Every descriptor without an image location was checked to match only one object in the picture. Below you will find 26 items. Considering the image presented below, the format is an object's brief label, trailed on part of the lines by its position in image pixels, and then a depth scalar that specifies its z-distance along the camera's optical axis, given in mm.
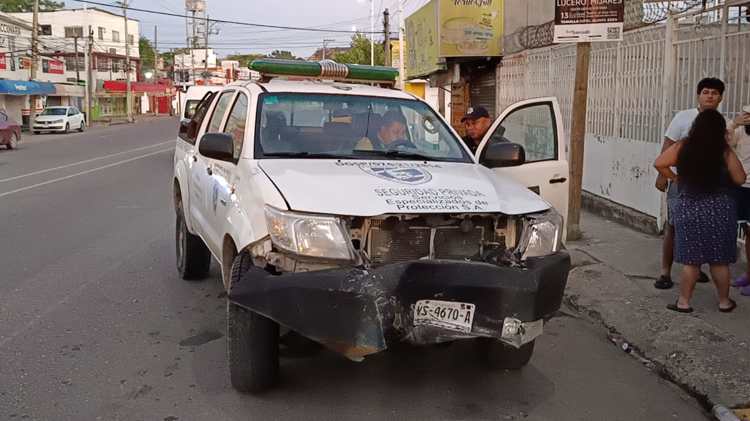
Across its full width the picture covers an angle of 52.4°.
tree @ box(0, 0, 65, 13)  84712
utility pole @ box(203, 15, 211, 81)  88438
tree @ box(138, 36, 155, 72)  111912
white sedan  41250
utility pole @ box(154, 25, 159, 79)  93125
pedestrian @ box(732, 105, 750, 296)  6125
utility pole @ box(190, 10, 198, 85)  86694
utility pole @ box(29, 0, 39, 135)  45531
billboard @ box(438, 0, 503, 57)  17156
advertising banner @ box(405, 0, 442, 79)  19750
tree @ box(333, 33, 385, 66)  56219
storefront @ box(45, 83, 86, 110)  55141
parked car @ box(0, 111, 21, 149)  27438
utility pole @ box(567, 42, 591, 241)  8414
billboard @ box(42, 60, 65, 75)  60619
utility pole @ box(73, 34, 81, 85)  63203
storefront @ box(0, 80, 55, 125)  44562
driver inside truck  5051
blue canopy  44094
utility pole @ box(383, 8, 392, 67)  43169
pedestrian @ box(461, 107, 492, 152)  6816
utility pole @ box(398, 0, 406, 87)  32012
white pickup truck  3686
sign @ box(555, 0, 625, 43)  7871
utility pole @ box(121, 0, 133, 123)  63175
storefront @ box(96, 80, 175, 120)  68812
